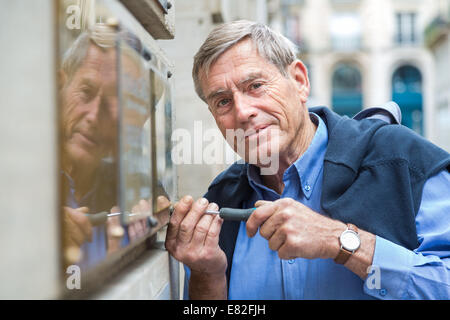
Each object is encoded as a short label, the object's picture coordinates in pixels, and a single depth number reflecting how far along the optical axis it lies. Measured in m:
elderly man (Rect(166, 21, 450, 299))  1.00
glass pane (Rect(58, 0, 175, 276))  0.58
